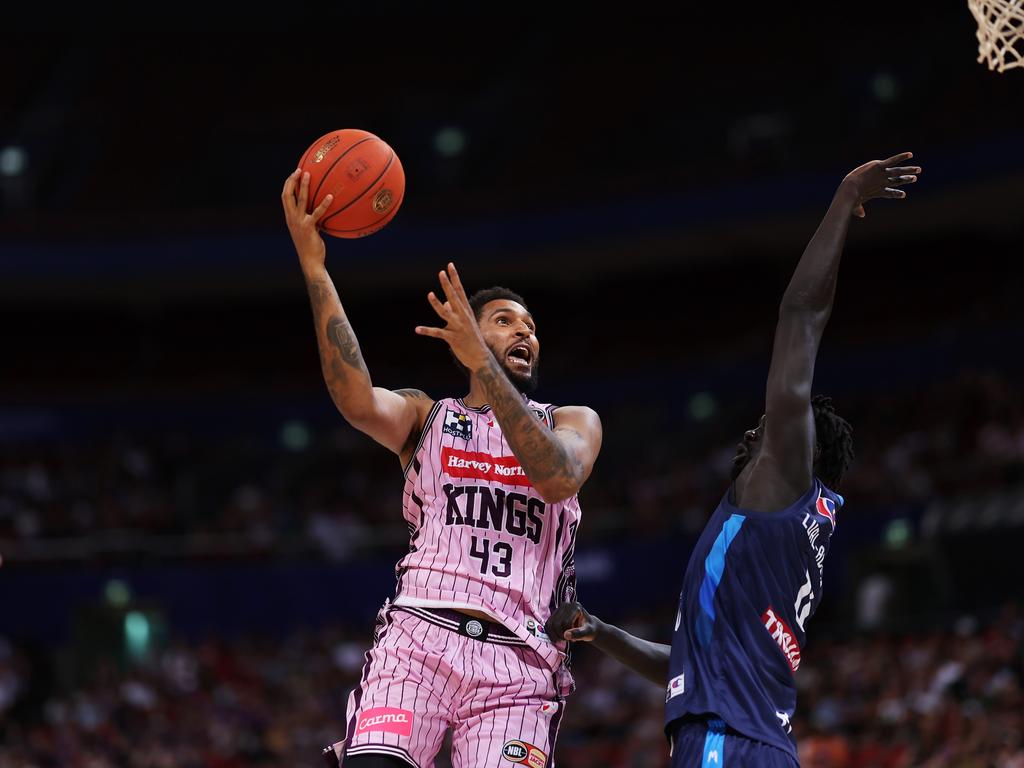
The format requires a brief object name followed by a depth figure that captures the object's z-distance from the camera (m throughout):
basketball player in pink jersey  10.35
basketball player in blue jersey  9.60
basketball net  12.50
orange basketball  11.48
